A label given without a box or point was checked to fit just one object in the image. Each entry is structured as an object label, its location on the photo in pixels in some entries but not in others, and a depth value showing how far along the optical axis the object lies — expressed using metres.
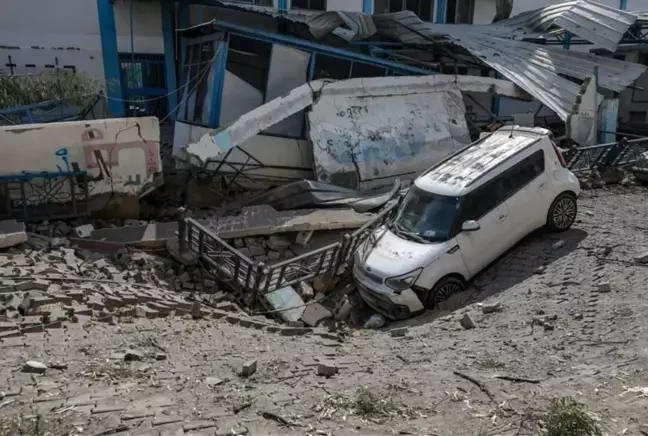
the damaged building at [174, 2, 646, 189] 12.24
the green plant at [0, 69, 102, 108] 13.19
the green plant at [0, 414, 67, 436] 3.77
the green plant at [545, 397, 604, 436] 3.66
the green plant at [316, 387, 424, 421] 4.27
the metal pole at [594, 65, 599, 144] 14.73
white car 8.17
